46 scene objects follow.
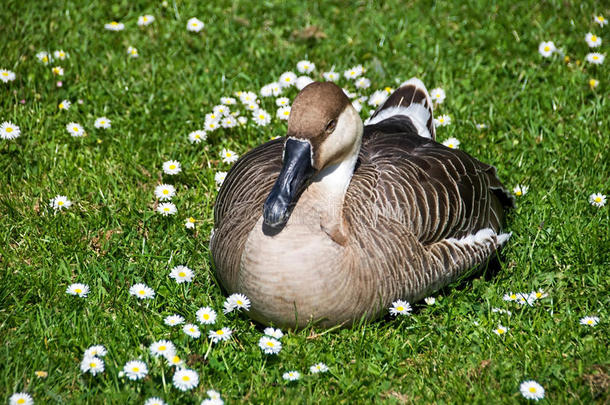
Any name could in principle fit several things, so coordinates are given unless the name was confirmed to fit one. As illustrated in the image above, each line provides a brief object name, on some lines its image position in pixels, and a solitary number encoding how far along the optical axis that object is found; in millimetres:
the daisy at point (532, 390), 7437
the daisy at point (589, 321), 8695
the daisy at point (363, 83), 12992
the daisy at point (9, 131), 11156
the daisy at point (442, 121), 12298
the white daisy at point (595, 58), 13402
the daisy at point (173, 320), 8242
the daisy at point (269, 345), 7988
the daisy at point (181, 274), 9172
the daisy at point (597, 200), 10711
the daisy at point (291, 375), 7789
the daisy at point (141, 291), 8633
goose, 7957
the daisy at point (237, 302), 8266
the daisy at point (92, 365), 7387
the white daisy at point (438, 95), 12937
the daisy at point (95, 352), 7578
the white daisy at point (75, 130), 11750
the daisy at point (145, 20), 14414
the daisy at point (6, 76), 12008
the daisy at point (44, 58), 12856
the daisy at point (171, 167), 11062
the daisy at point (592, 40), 13703
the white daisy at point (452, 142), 11828
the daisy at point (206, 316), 8375
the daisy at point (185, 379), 7281
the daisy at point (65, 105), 12122
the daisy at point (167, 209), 10367
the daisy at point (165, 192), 10719
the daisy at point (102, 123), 11883
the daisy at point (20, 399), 7012
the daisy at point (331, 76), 13273
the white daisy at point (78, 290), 8602
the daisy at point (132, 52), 13594
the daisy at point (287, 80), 13031
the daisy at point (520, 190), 11125
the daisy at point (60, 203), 10312
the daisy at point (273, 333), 8258
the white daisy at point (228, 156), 11602
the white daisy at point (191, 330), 8055
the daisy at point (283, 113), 12266
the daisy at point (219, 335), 8164
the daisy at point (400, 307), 8680
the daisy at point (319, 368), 7960
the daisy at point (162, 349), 7664
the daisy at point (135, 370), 7277
